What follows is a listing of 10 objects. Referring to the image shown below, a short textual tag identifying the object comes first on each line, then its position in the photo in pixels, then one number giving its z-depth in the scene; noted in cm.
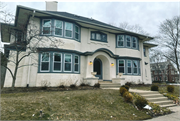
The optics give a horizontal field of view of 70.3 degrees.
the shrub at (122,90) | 792
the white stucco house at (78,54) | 1073
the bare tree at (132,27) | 3303
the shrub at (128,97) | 704
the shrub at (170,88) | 1062
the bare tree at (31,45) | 1066
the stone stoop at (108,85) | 1212
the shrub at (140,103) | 664
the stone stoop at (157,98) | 800
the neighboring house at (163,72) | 3711
